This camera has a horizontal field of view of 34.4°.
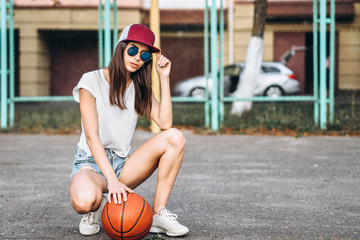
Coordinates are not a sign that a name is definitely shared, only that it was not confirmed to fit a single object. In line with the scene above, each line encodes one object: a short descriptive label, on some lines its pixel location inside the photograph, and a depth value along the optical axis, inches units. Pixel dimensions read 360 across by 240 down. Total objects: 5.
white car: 675.4
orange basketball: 140.6
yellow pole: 406.3
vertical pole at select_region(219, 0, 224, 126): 422.5
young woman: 153.9
